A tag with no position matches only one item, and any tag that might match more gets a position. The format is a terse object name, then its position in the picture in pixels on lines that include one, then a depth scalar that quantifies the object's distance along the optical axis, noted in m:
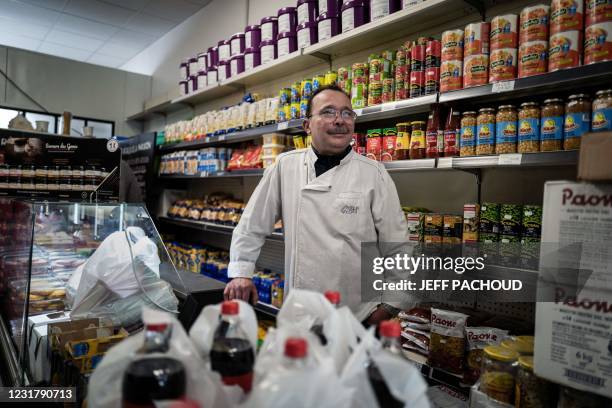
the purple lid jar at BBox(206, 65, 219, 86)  4.27
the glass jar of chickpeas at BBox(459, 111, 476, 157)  1.97
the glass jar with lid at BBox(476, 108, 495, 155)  1.91
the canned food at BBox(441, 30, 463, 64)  2.01
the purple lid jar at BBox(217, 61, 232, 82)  4.07
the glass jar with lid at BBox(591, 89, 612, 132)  1.55
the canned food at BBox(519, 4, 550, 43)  1.75
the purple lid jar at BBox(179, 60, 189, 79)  4.85
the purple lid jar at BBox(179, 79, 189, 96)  4.81
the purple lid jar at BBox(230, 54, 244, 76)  3.86
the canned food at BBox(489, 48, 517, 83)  1.84
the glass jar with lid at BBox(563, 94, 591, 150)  1.64
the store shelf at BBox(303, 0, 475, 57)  2.26
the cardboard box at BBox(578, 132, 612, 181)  0.97
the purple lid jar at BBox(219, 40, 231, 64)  4.07
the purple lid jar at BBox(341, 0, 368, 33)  2.66
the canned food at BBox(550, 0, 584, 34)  1.64
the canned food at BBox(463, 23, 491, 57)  1.93
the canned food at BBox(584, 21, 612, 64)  1.54
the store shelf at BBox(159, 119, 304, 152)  2.98
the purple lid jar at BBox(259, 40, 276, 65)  3.46
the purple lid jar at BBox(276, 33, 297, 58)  3.28
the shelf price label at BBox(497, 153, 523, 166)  1.76
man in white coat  1.92
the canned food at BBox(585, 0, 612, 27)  1.56
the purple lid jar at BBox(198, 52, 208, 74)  4.46
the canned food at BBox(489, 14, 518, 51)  1.83
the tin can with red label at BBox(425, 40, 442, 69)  2.14
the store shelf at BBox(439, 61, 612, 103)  1.56
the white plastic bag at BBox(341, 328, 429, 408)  0.70
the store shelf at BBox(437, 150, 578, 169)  1.62
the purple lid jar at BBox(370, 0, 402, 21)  2.46
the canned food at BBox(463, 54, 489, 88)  1.92
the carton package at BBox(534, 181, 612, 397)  1.01
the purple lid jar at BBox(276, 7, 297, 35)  3.25
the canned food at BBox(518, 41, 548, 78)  1.74
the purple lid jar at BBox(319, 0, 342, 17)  2.85
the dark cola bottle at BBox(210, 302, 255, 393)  0.75
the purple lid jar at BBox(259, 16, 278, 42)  3.45
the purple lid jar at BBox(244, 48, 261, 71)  3.65
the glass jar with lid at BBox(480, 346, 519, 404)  1.28
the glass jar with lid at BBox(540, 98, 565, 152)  1.70
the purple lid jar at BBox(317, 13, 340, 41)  2.87
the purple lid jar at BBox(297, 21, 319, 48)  3.07
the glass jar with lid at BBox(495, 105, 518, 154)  1.83
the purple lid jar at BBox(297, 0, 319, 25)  3.06
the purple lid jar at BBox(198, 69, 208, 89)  4.46
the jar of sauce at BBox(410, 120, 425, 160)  2.20
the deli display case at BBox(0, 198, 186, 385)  1.62
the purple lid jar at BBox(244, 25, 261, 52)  3.66
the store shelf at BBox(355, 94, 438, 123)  2.13
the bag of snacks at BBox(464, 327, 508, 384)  1.81
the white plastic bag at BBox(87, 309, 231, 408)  0.72
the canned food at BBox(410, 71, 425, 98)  2.21
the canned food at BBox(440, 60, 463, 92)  2.03
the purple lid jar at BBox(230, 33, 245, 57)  3.87
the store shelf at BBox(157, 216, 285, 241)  2.99
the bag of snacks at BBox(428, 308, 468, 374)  1.88
